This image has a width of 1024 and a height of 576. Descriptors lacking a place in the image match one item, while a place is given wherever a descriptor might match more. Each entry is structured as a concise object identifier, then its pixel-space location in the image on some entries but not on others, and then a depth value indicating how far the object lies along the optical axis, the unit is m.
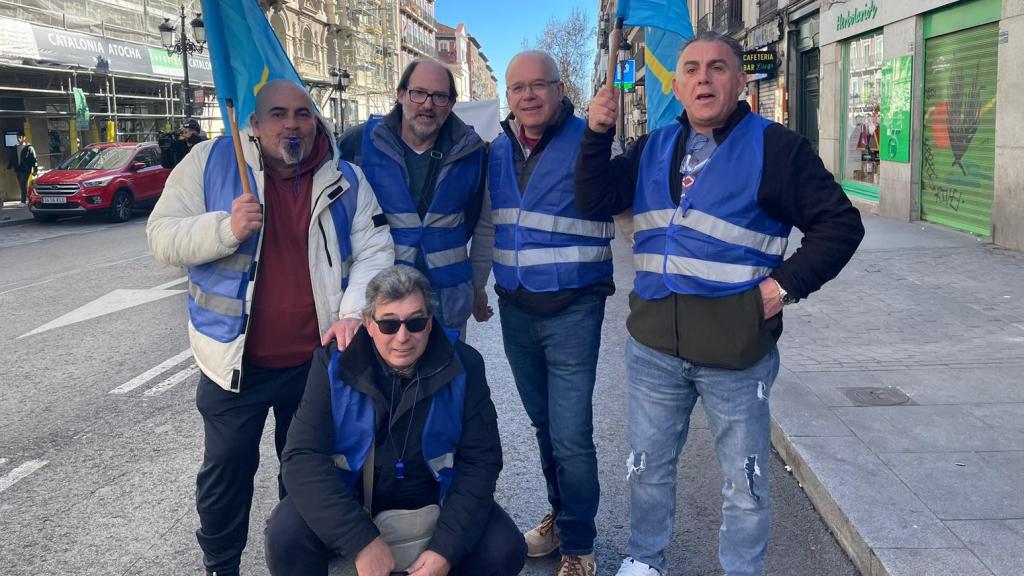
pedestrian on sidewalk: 22.47
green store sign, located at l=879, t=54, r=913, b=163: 14.38
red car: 19.36
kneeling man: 2.87
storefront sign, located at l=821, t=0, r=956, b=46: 13.95
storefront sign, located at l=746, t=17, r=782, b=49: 21.83
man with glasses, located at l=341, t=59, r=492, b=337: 3.49
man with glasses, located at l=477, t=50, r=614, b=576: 3.37
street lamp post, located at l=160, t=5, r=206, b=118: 24.30
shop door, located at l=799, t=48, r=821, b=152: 20.19
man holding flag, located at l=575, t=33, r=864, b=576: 2.82
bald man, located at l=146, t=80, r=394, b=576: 3.10
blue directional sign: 28.49
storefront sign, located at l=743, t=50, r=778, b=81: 22.16
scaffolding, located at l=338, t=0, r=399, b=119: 63.44
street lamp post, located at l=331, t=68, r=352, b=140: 37.27
